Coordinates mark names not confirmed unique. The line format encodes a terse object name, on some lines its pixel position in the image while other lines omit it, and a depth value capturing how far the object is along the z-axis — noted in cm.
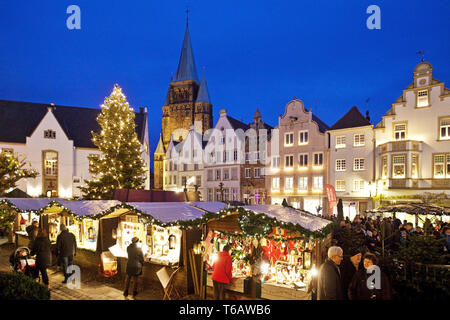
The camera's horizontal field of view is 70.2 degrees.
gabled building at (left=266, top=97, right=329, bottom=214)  3356
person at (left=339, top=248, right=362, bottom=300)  671
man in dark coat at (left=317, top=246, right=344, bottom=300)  550
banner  2084
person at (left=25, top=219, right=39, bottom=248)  1207
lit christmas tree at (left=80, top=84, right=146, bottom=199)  2244
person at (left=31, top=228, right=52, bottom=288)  929
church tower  7338
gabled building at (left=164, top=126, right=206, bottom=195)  4508
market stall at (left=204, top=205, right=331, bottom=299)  777
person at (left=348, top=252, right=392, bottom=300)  538
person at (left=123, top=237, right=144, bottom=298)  901
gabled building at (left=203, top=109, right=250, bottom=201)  4091
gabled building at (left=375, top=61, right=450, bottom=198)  2672
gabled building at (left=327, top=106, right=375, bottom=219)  3030
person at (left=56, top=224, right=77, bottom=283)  1050
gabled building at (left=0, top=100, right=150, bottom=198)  3628
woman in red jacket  795
